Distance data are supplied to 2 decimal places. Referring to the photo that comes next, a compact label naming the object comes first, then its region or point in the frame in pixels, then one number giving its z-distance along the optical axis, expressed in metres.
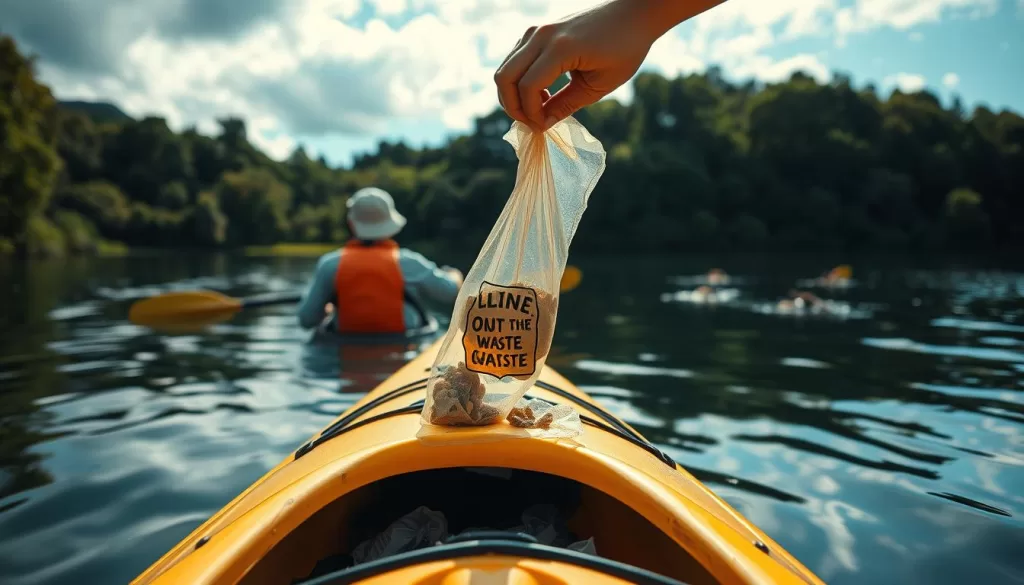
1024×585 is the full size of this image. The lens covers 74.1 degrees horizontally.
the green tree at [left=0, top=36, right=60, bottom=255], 23.98
